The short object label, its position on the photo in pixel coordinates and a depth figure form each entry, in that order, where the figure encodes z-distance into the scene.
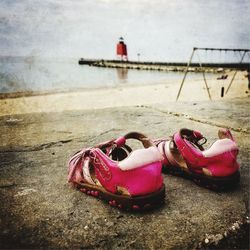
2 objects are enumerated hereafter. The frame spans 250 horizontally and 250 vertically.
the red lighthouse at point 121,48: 51.78
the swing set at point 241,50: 9.03
